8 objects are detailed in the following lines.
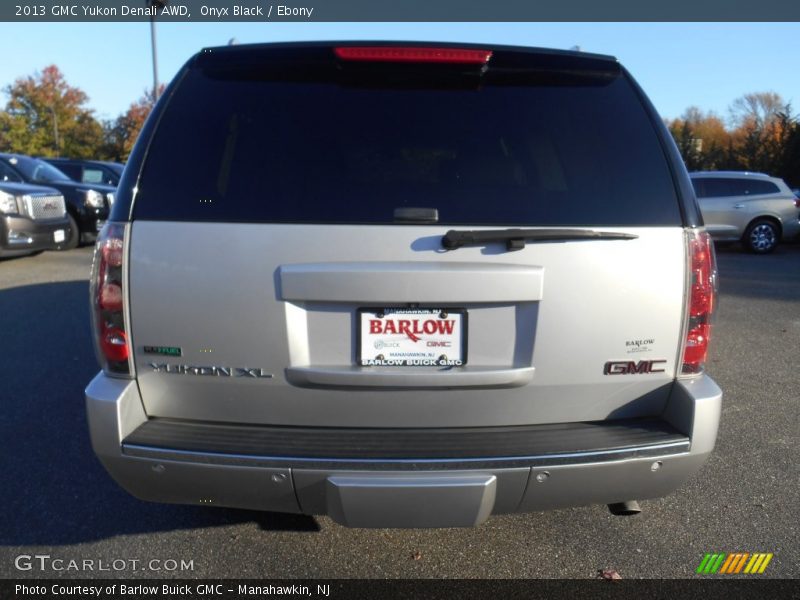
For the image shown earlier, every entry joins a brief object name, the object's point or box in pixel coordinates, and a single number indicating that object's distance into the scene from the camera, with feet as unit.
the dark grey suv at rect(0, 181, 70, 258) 36.40
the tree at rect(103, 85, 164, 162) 160.97
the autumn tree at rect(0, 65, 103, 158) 158.40
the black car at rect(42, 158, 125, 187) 57.26
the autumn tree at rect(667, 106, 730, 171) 133.90
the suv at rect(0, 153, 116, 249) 42.80
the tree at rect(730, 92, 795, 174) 94.22
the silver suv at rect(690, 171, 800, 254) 49.55
